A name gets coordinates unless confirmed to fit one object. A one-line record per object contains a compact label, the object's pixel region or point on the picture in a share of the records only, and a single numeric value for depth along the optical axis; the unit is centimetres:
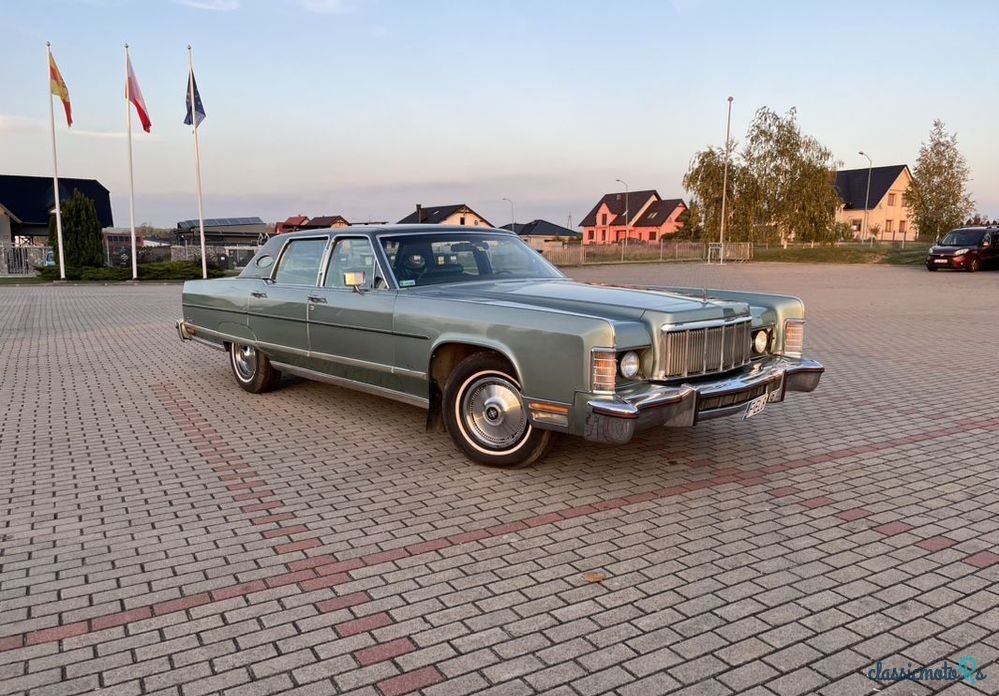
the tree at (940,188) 4688
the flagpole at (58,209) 2666
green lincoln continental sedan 442
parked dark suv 3042
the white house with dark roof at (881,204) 6994
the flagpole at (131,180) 2683
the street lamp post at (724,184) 4556
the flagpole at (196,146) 2711
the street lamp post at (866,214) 6912
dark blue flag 2755
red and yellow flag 2570
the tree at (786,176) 4691
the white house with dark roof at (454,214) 7650
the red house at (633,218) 8344
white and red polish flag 2669
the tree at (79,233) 3169
